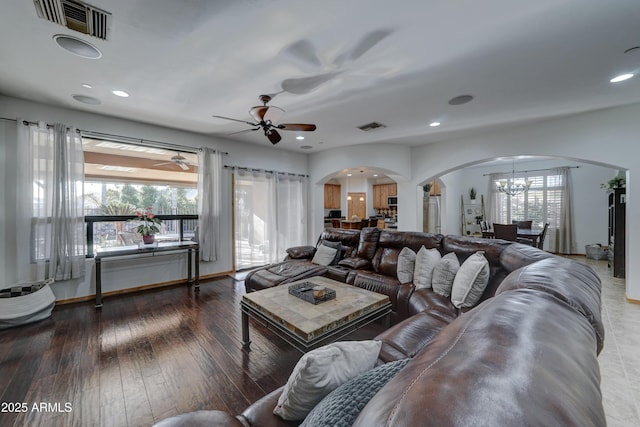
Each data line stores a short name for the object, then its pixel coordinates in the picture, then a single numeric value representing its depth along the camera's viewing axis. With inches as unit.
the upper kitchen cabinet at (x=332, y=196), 377.1
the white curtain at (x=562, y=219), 258.4
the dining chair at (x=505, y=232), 197.6
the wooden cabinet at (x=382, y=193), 379.9
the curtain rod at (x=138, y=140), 139.7
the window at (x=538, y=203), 267.9
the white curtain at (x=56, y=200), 126.5
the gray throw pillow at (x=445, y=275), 98.0
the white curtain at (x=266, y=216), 204.4
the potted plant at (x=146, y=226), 154.7
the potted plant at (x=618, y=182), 166.1
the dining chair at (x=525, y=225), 254.1
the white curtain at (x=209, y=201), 178.5
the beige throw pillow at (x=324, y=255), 149.6
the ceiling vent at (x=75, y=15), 65.4
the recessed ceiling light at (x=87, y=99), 122.1
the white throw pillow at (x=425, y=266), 106.8
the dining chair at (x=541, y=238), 212.4
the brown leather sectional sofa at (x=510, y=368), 16.1
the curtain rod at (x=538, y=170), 258.0
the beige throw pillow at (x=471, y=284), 87.0
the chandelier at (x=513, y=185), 263.0
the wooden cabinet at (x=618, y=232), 162.7
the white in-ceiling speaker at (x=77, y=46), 79.1
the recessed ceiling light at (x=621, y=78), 100.6
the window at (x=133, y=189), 153.7
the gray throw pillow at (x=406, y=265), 116.4
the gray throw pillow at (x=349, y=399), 27.6
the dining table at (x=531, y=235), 205.0
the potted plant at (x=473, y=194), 320.2
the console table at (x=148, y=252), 133.0
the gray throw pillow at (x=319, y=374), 35.2
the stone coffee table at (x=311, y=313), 71.5
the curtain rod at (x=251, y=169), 196.5
